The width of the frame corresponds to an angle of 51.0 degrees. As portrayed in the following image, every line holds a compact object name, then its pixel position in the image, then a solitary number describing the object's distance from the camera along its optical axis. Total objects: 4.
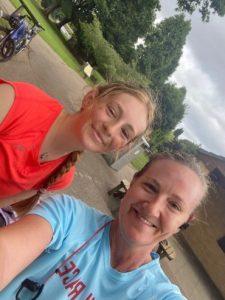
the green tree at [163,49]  27.72
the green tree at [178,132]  30.59
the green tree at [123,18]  18.80
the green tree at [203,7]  16.51
